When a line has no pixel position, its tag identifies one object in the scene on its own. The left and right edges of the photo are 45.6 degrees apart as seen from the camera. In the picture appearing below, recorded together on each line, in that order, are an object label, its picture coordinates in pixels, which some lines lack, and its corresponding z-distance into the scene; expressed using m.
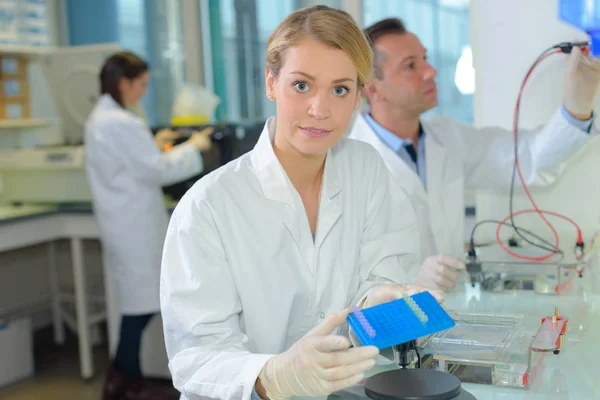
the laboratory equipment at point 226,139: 2.94
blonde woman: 1.10
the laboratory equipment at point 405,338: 0.87
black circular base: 0.85
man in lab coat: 1.80
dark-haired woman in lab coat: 2.69
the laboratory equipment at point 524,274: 1.43
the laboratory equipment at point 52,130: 3.22
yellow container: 3.18
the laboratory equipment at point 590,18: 1.43
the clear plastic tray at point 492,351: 0.96
